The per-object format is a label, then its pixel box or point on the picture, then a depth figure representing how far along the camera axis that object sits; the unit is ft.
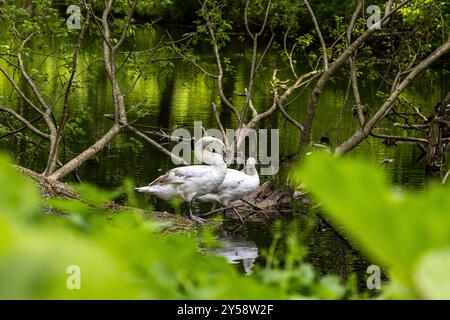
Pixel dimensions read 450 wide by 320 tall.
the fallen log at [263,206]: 47.24
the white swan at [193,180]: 43.47
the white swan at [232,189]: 46.03
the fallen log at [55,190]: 31.76
